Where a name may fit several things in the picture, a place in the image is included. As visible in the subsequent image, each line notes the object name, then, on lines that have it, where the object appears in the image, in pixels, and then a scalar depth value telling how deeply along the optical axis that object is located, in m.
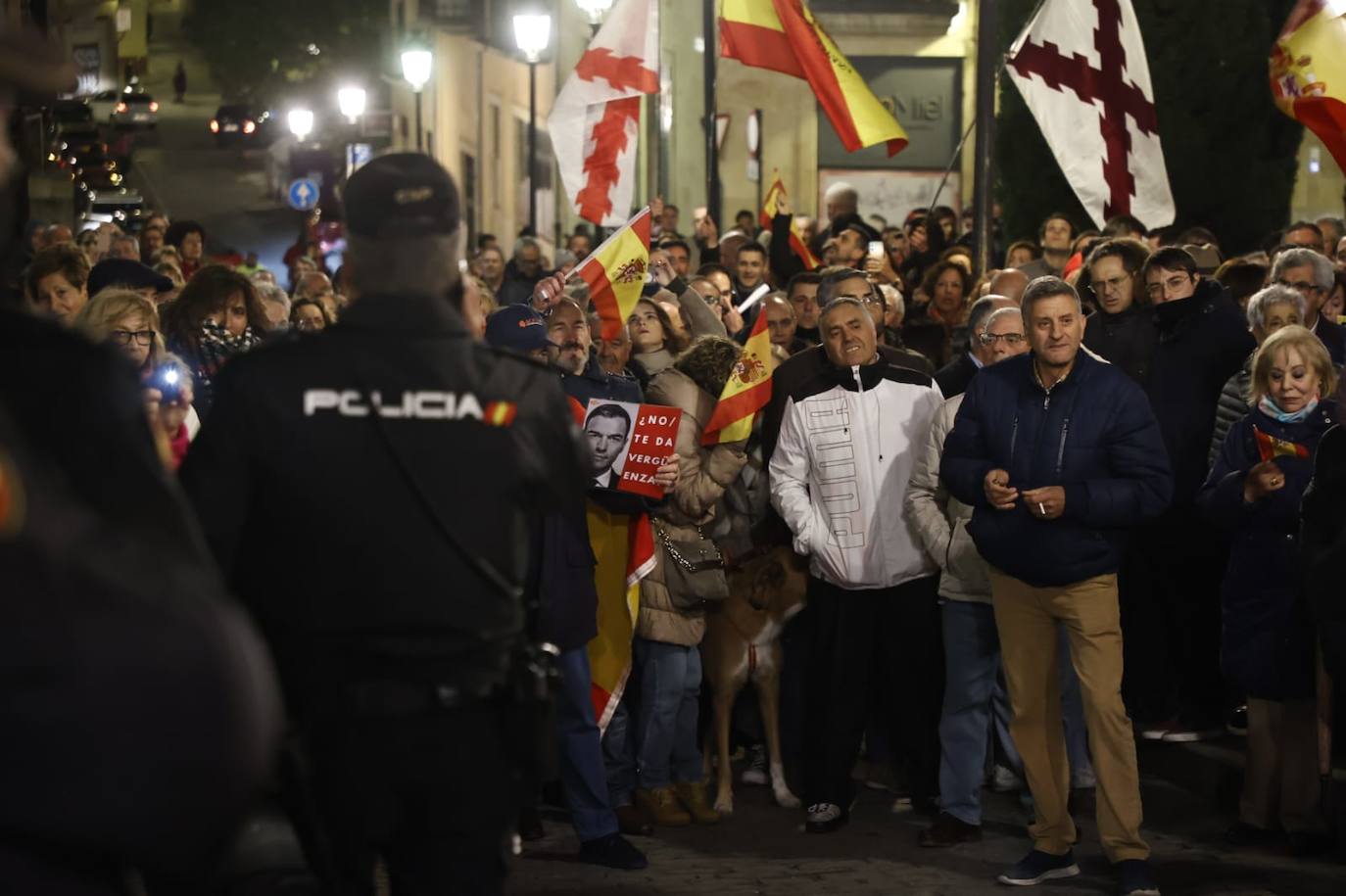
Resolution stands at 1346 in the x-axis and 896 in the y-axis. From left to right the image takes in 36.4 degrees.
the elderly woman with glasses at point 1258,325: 9.05
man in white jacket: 8.84
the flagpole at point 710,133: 17.20
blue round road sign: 39.12
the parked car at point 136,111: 63.34
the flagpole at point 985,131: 12.68
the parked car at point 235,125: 74.81
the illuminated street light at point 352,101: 41.69
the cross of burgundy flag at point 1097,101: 12.55
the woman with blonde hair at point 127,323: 7.41
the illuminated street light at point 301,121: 57.25
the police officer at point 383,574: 3.69
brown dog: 9.34
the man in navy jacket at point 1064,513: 7.45
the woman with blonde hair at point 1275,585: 8.05
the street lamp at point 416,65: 34.66
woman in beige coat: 8.88
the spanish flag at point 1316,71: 10.59
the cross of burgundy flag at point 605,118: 13.58
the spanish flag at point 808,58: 13.41
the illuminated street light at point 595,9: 23.59
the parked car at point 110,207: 33.16
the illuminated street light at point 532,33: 24.17
